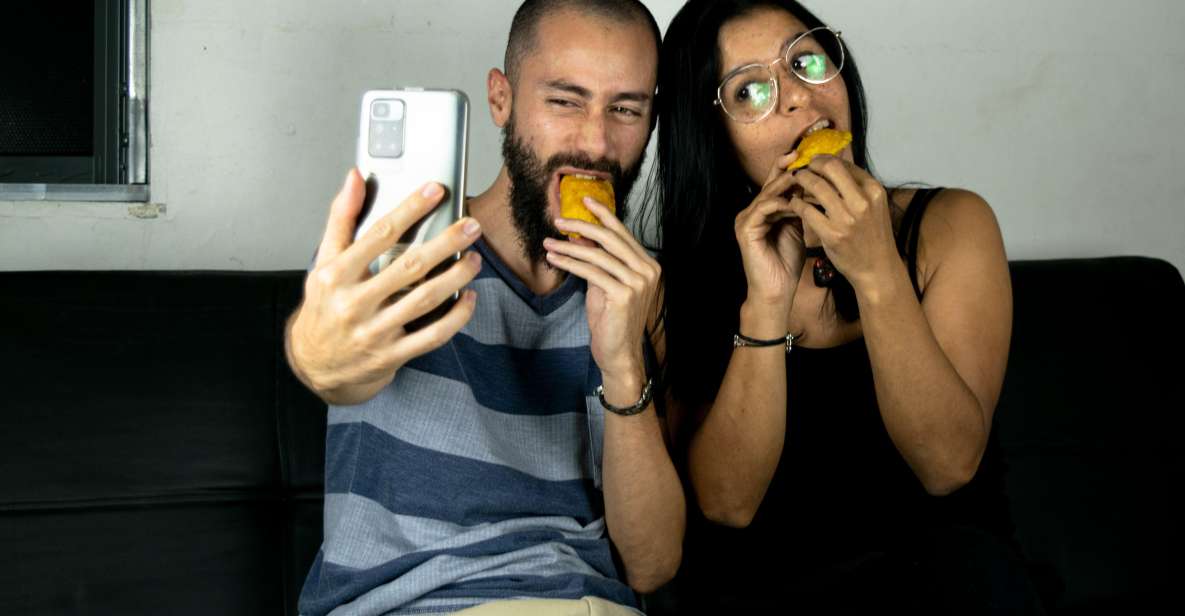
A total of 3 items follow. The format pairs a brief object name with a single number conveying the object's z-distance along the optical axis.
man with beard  1.54
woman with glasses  1.63
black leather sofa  1.86
